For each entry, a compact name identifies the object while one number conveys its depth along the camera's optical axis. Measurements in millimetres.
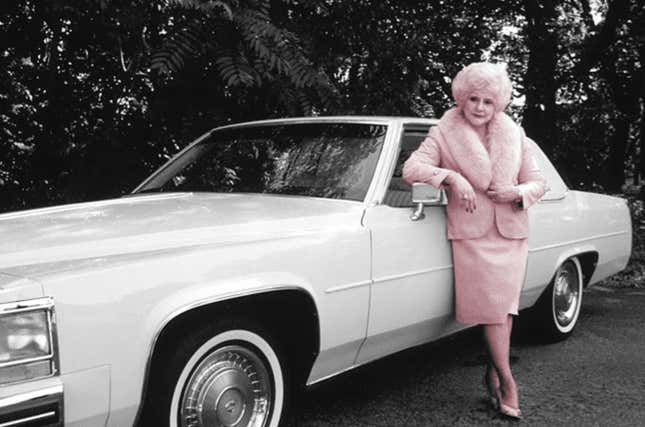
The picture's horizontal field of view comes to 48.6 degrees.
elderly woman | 3461
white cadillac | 2232
